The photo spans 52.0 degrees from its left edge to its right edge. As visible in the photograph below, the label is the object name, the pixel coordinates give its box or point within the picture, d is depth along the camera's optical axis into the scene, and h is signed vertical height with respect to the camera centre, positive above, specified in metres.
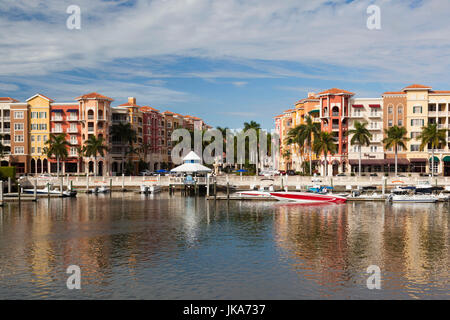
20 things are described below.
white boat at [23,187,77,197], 86.38 -5.76
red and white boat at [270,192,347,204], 73.38 -5.96
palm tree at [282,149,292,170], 160.25 +2.31
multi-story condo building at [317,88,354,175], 118.50 +10.19
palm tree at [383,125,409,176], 107.19 +5.39
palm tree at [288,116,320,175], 115.56 +7.26
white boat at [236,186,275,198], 77.76 -5.60
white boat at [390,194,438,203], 73.69 -6.09
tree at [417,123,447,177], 104.00 +5.44
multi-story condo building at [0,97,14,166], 127.92 +10.90
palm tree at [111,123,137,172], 129.00 +7.97
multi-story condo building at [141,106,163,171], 145.00 +8.05
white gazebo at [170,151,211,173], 92.81 -0.81
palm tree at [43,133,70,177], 115.12 +3.67
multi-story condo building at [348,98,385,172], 117.94 +8.63
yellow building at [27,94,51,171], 128.88 +10.83
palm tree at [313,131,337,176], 107.70 +3.88
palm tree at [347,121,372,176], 108.12 +6.18
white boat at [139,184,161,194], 93.62 -5.63
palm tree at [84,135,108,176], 119.00 +3.77
